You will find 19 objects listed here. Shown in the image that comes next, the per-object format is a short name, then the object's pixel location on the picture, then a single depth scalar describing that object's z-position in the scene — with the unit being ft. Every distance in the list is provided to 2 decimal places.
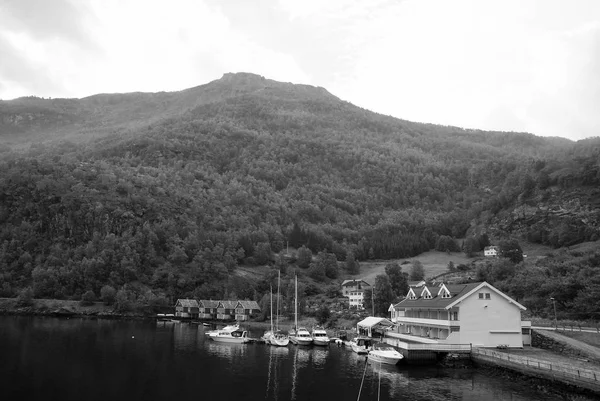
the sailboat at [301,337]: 297.12
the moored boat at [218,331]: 323.14
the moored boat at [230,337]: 313.32
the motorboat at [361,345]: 253.24
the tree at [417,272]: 522.88
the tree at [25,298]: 503.20
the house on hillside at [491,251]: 593.05
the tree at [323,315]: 381.19
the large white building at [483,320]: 218.38
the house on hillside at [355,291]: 485.56
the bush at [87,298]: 515.91
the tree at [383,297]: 373.20
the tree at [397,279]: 427.74
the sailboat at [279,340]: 292.81
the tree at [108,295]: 513.86
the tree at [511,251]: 479.41
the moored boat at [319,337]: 291.79
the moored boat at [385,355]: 213.46
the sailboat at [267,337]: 307.58
